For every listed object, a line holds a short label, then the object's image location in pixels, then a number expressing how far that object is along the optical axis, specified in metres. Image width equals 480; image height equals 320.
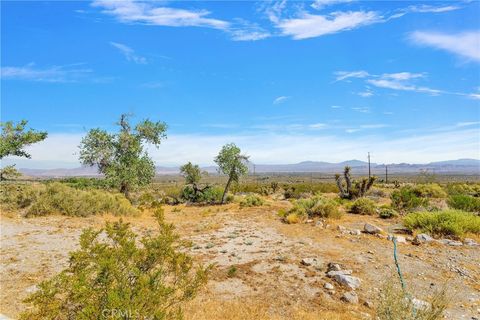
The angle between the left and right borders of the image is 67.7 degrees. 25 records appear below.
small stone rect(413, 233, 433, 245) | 12.69
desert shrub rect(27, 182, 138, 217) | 18.81
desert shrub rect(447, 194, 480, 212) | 19.39
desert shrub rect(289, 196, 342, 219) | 18.47
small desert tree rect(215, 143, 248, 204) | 31.20
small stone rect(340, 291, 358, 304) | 7.68
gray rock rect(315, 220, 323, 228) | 16.03
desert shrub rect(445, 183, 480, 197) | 34.28
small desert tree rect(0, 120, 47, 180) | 19.67
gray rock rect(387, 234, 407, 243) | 12.96
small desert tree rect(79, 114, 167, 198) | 27.33
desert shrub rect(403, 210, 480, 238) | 13.69
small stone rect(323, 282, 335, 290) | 8.35
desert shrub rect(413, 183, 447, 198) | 33.28
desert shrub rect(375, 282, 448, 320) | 5.41
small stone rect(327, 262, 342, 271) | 9.55
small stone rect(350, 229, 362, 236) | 14.21
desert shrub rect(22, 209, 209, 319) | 4.32
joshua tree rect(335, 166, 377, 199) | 29.08
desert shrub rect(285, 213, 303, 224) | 17.66
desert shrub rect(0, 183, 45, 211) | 19.64
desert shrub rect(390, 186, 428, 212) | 21.44
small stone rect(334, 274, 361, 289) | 8.44
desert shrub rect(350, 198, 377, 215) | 20.81
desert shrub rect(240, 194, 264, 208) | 27.37
